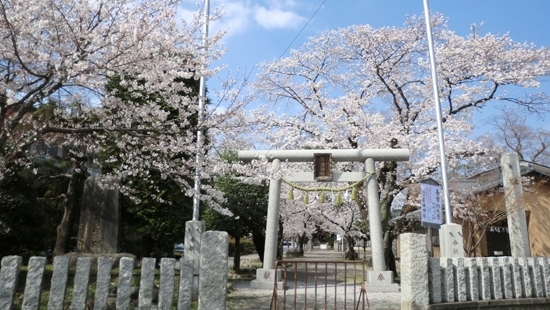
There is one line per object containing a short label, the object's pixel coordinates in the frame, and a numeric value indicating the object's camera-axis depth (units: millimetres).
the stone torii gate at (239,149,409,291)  11883
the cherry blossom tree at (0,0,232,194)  5902
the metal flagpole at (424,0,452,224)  9812
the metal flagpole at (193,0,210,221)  7602
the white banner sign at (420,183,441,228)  9422
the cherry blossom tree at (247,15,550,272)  14289
